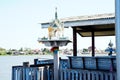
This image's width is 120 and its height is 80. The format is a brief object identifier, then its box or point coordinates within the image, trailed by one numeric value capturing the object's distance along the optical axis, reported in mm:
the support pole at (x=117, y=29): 5535
